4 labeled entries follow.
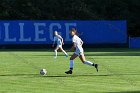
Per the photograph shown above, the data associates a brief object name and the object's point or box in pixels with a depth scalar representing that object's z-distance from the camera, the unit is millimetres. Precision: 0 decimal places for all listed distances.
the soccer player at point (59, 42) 41006
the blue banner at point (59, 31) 58969
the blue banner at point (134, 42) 62028
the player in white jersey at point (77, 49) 25500
